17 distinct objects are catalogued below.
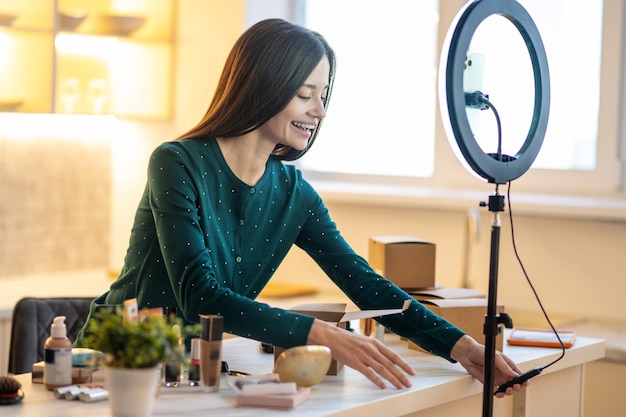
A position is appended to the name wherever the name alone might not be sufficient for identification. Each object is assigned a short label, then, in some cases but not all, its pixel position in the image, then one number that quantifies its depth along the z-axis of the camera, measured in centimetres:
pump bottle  279
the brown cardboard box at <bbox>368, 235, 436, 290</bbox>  351
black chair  354
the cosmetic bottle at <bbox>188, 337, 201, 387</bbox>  283
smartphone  288
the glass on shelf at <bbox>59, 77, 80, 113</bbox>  503
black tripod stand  291
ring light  284
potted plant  245
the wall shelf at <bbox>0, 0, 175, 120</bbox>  488
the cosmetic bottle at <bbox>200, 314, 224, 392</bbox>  276
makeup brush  270
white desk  270
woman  299
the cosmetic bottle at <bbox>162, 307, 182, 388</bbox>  282
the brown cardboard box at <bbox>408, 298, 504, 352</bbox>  331
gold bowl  281
